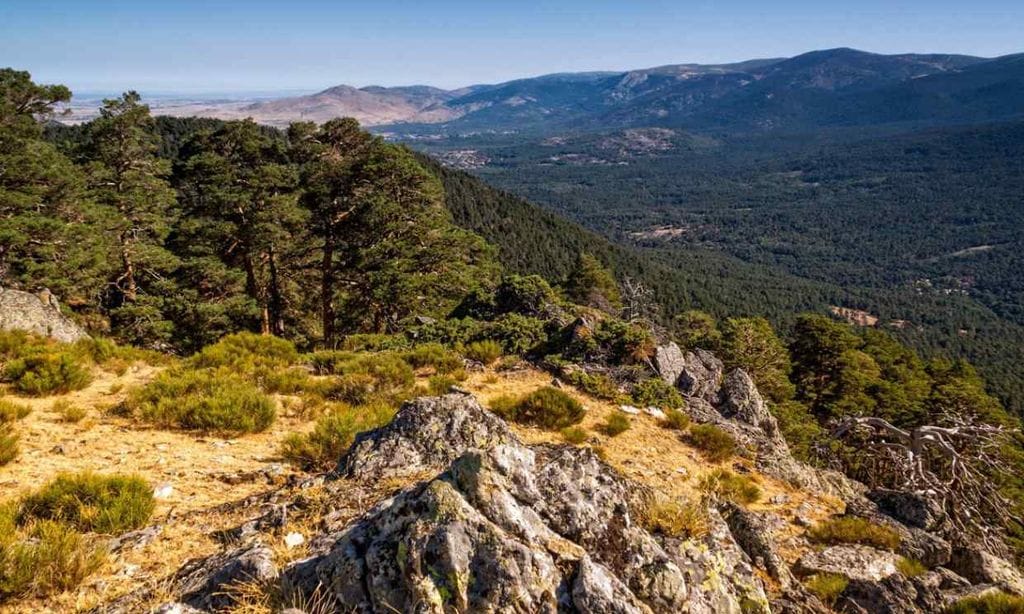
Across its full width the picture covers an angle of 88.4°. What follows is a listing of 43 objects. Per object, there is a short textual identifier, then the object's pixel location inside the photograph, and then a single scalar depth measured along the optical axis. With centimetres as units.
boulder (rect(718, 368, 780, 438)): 1355
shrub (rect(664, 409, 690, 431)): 1098
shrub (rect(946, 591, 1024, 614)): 509
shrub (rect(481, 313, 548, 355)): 1509
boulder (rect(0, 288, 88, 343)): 1302
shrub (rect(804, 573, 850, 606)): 569
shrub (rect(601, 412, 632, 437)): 1012
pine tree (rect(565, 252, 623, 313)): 4469
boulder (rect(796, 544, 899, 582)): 634
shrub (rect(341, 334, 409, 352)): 1564
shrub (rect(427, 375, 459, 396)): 1091
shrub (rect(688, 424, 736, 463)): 1012
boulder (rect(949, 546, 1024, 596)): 628
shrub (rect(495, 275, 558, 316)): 2112
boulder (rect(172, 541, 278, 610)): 375
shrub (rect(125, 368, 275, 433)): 825
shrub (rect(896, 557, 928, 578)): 647
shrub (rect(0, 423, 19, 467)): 645
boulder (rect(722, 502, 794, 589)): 582
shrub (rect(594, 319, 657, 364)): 1405
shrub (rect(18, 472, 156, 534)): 516
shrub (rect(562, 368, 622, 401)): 1205
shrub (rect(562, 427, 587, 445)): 933
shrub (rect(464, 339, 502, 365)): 1378
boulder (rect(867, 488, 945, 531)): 809
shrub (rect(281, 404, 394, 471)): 728
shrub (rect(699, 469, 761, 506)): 826
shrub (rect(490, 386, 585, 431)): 1002
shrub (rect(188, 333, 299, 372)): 1152
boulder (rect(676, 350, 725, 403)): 1402
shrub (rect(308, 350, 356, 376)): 1207
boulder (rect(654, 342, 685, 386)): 1378
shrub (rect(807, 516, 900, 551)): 721
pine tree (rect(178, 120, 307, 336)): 2030
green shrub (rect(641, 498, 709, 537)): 484
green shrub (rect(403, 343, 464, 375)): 1274
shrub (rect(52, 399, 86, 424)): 814
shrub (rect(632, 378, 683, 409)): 1198
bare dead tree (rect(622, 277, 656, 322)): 3875
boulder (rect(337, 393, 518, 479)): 587
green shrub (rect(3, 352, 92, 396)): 920
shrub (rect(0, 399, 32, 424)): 770
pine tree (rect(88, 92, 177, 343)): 2344
